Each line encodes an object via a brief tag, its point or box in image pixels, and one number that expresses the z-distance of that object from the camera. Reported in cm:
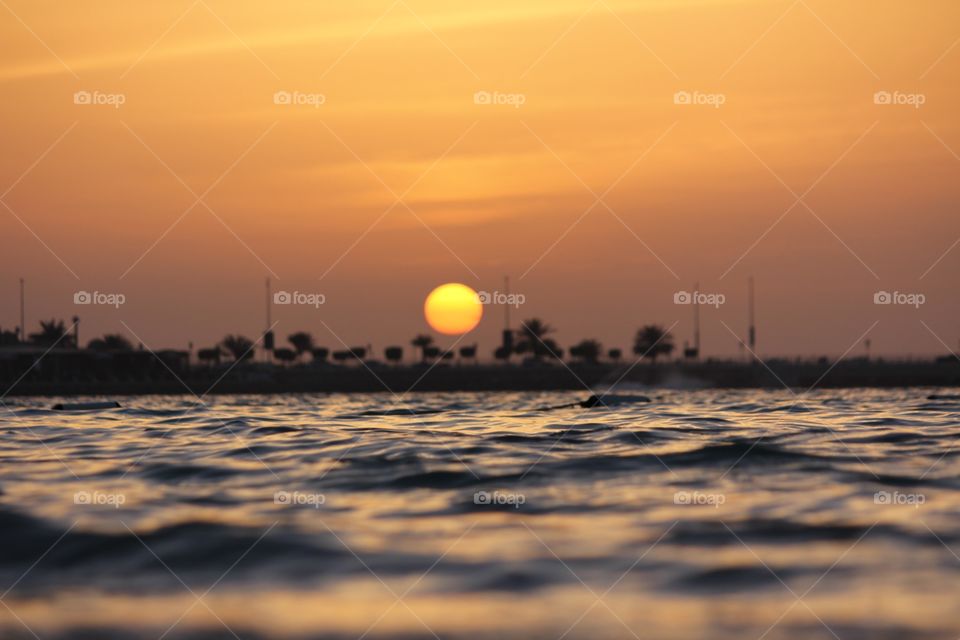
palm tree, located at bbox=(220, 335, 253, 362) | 17406
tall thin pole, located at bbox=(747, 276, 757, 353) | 16199
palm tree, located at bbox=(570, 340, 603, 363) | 19925
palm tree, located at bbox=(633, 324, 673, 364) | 19062
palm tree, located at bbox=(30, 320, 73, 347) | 14788
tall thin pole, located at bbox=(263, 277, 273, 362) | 13888
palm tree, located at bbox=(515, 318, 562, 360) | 18062
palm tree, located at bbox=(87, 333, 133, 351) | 16012
